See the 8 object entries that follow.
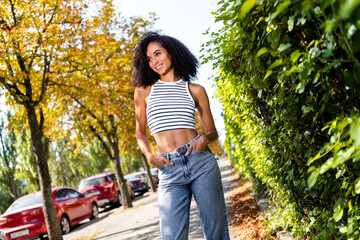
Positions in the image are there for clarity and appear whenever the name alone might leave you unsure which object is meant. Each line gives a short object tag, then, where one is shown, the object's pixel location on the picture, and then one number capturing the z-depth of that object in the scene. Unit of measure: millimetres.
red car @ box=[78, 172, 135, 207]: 16383
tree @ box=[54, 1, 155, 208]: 10258
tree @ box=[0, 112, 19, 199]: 29938
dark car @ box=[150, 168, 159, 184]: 27059
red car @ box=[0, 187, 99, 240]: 10367
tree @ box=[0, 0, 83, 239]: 8016
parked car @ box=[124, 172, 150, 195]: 22000
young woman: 2395
